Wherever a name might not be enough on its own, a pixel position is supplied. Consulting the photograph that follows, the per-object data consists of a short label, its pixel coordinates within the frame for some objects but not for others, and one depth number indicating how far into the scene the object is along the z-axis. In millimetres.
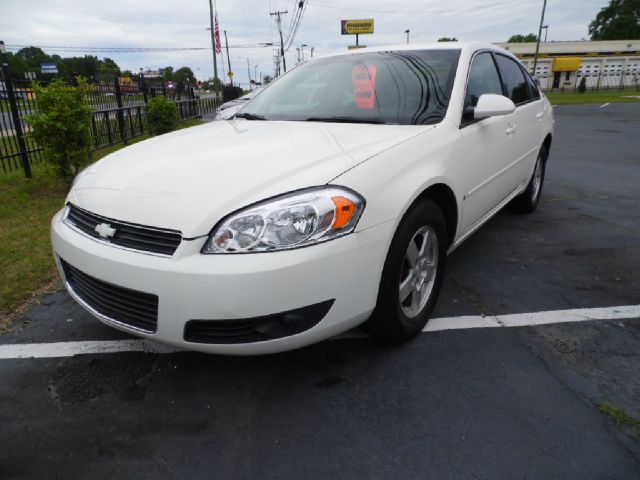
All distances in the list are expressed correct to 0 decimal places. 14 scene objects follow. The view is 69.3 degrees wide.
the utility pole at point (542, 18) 40312
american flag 33500
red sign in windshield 2914
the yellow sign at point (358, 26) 65312
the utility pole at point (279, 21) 41681
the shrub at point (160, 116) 10617
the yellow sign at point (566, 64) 54688
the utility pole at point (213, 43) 29931
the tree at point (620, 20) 76500
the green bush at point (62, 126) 5695
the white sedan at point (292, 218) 1789
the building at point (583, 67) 55469
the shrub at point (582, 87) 46325
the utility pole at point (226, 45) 63544
